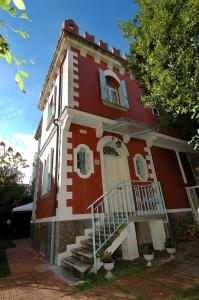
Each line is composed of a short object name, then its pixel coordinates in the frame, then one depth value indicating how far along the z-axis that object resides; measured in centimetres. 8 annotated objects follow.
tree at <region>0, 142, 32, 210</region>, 1332
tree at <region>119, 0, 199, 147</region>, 561
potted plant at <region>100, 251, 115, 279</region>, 443
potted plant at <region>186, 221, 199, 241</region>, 754
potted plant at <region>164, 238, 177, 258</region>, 548
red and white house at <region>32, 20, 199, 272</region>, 593
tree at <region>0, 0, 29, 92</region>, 134
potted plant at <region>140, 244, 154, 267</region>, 506
